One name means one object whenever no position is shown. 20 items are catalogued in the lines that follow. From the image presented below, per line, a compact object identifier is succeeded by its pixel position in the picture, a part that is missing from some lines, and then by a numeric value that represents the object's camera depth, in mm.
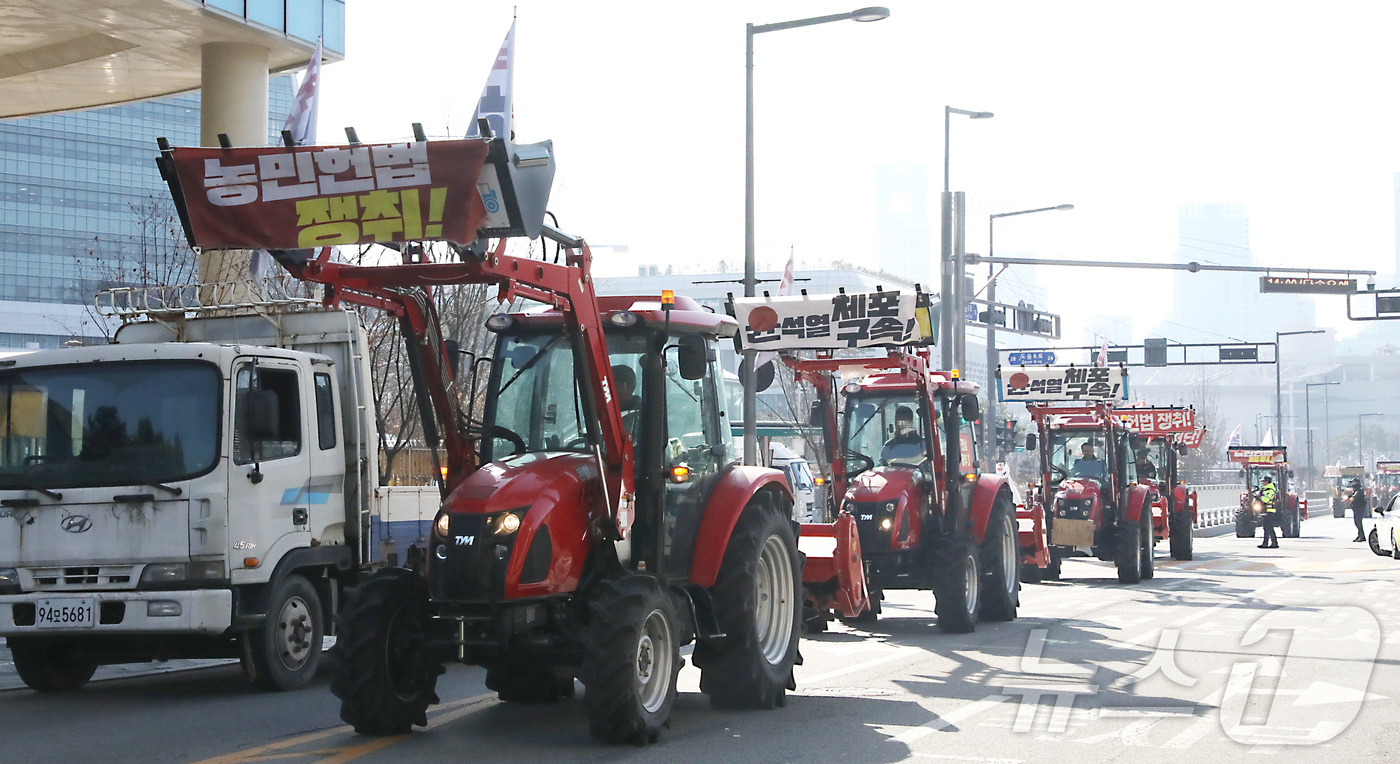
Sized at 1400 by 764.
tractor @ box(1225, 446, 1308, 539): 46000
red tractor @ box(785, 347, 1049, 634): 15148
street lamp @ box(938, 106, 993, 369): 28125
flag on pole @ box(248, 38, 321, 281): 15398
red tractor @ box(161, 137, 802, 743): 7809
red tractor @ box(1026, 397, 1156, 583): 23781
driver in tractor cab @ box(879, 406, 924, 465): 16094
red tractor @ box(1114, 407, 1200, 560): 30766
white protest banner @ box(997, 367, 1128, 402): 24031
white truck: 10117
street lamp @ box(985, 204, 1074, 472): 34438
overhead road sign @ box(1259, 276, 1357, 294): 32688
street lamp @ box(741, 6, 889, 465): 20000
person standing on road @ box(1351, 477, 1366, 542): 41094
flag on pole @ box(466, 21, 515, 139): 11383
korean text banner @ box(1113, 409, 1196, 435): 31219
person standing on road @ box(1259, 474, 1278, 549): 37750
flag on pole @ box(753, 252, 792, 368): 17653
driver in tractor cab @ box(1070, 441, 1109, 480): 25047
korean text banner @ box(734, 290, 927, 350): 14531
